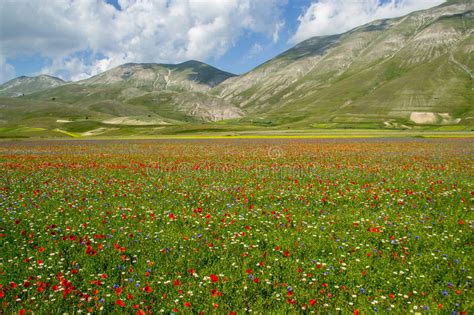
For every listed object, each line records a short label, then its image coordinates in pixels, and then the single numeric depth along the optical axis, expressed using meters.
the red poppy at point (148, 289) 6.34
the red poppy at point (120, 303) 5.77
